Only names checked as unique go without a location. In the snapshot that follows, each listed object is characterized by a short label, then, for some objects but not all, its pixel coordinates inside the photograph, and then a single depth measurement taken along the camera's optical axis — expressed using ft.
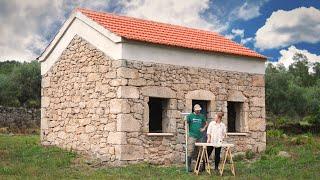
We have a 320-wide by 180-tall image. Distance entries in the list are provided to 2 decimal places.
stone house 45.44
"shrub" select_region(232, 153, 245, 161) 51.06
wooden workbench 39.21
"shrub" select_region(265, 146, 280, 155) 54.28
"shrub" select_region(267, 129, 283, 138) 70.03
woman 40.47
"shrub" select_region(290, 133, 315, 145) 61.82
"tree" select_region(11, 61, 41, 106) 127.13
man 42.06
